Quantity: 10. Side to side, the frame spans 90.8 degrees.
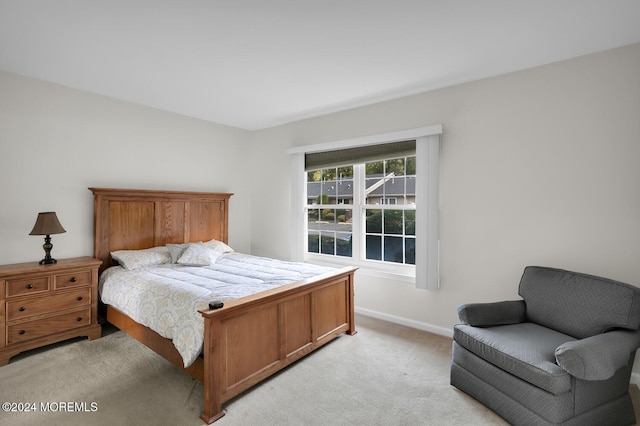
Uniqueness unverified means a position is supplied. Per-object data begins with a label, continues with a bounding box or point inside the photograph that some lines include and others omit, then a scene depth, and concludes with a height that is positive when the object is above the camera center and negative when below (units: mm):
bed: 2061 -727
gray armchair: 1713 -807
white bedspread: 2176 -575
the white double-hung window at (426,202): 3211 +157
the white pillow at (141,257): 3305 -428
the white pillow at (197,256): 3500 -440
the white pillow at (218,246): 4047 -370
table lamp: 2846 -94
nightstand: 2637 -770
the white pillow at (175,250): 3580 -373
